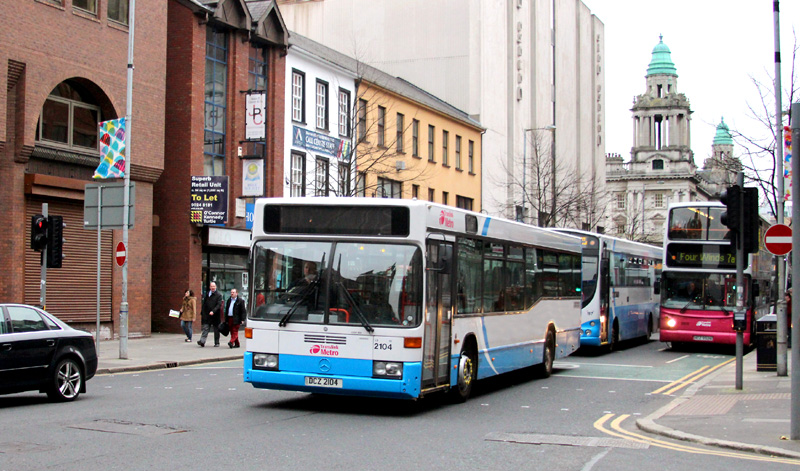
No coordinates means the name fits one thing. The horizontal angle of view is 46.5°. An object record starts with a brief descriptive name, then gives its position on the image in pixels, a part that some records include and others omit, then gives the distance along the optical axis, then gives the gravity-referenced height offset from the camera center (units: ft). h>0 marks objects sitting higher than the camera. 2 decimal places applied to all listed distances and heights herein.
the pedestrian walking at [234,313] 83.10 -3.52
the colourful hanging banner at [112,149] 72.08 +9.70
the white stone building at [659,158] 428.97 +56.58
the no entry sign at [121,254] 68.33 +1.37
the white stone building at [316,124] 117.60 +20.05
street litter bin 64.13 -4.51
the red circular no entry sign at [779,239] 42.45 +1.82
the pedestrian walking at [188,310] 87.56 -3.47
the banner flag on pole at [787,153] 55.05 +7.91
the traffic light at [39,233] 62.13 +2.60
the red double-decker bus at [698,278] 81.41 -0.01
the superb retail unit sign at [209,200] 98.78 +7.84
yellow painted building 135.33 +21.51
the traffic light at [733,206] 49.14 +3.81
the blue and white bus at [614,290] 81.56 -1.22
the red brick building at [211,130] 101.45 +16.37
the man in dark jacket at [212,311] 83.97 -3.41
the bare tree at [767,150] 83.25 +12.14
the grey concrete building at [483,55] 179.83 +44.55
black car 41.11 -3.80
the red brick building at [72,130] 77.87 +12.85
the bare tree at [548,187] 165.89 +17.95
